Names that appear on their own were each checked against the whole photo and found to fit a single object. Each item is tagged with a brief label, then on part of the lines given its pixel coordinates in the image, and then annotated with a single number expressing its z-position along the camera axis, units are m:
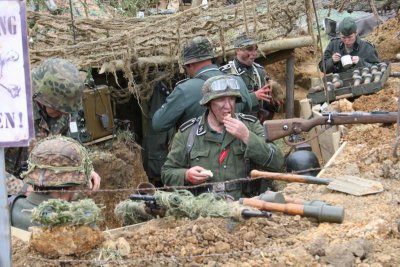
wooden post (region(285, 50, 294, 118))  15.40
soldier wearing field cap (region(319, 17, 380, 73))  14.05
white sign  5.18
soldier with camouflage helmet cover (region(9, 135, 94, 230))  6.15
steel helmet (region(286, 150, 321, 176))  9.16
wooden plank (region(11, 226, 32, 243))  6.13
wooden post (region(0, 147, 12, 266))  5.38
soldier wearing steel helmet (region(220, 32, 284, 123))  11.94
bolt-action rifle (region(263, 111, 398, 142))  8.73
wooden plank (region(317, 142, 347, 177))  8.59
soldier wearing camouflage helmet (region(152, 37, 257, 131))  10.10
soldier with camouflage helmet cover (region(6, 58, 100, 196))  8.45
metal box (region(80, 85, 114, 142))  12.56
